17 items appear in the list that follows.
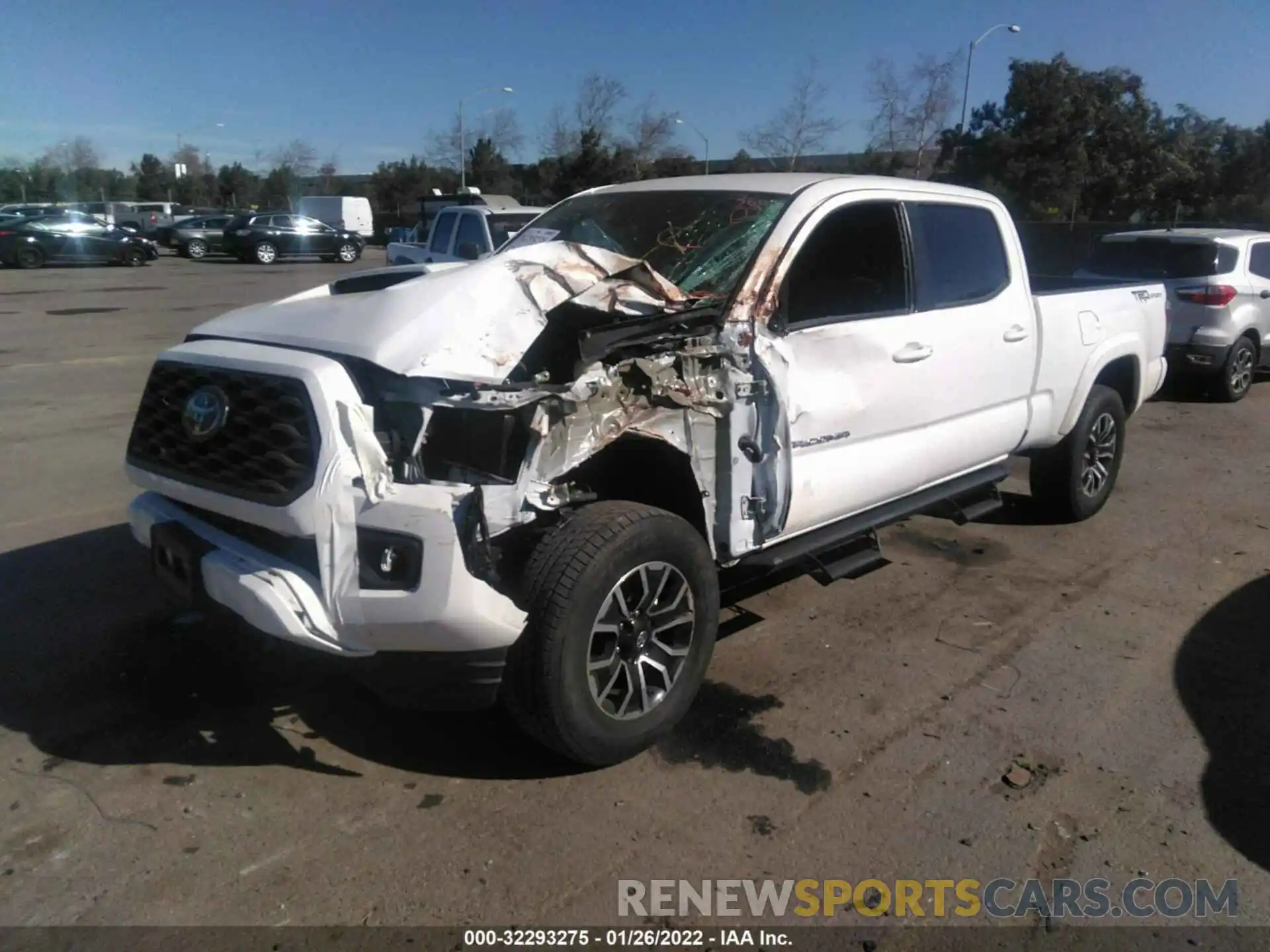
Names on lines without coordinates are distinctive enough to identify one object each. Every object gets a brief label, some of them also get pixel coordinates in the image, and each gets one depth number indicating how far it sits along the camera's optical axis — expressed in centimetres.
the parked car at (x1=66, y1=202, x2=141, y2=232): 4009
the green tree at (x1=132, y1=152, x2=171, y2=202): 6844
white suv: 1055
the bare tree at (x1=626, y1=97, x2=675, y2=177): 4450
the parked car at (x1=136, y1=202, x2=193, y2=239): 4034
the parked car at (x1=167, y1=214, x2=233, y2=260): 3478
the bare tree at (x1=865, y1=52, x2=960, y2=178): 3647
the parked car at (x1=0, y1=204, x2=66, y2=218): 2950
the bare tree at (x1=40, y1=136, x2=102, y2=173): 6975
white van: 4250
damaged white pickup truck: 308
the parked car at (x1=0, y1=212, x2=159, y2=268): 2769
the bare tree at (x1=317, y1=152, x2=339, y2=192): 7444
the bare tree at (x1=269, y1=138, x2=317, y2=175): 7119
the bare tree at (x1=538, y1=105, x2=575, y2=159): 4659
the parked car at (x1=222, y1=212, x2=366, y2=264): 3247
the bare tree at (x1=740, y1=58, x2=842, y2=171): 4000
